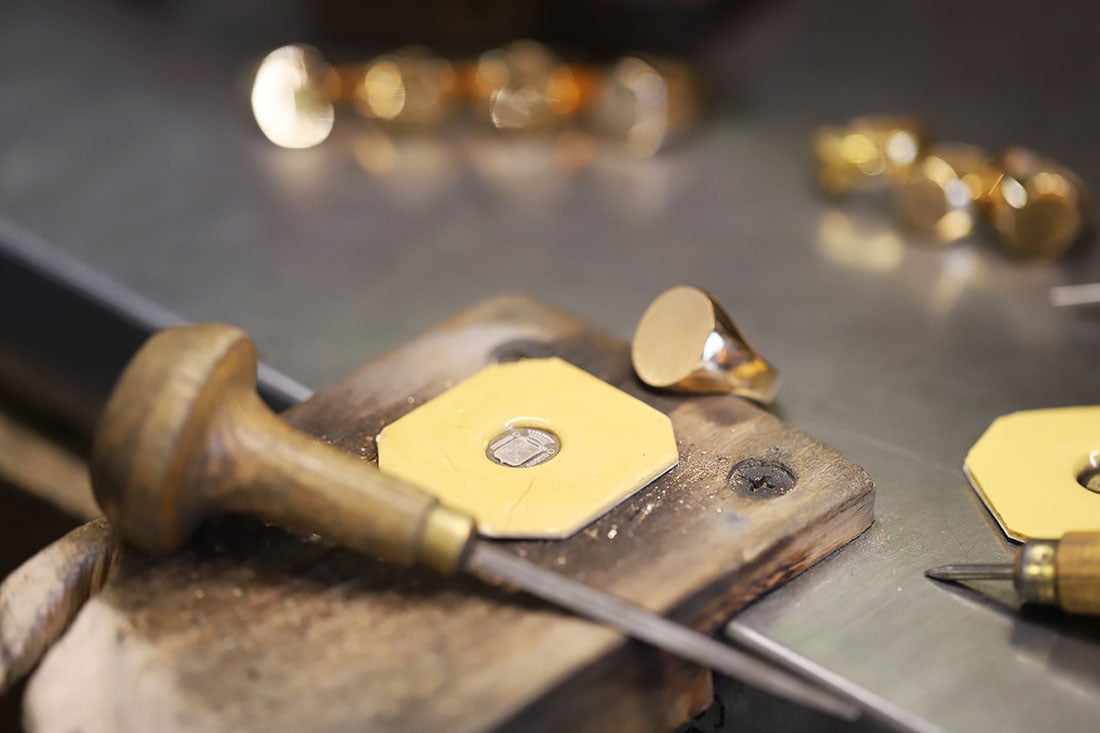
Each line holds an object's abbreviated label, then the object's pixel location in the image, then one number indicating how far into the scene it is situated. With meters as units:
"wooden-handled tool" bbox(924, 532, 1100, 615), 0.44
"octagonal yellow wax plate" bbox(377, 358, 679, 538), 0.45
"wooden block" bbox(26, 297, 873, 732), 0.42
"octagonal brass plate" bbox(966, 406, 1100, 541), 0.46
